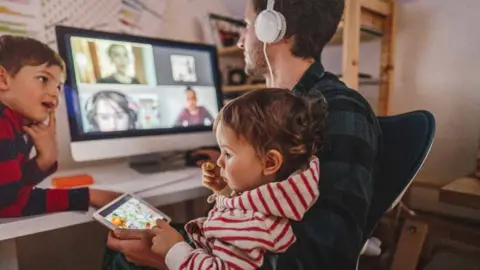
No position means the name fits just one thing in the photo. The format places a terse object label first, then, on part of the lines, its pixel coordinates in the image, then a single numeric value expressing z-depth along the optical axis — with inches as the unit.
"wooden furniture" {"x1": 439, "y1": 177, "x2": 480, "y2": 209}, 46.0
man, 25.6
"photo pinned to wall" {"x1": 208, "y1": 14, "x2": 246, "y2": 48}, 70.0
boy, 32.6
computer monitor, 41.1
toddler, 24.0
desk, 31.0
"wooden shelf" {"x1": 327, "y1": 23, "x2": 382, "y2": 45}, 60.6
